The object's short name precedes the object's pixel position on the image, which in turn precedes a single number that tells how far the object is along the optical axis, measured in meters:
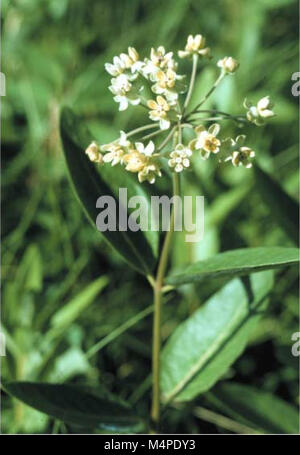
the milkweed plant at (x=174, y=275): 0.34
